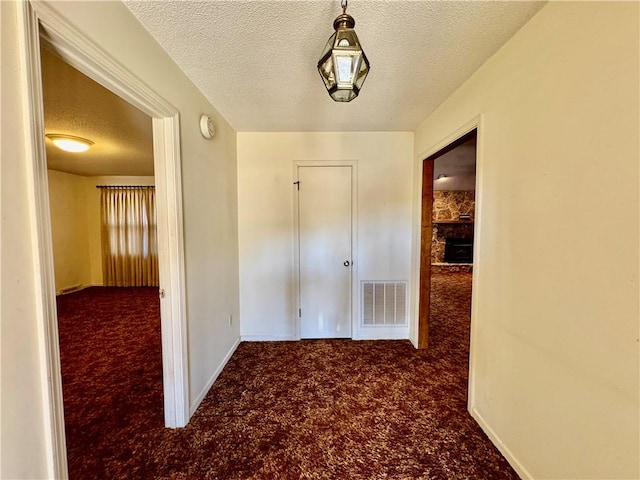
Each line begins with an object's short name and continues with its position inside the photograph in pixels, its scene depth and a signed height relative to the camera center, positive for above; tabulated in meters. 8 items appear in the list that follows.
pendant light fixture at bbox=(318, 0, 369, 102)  1.06 +0.71
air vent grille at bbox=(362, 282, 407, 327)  2.96 -0.85
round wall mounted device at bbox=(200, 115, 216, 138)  1.96 +0.79
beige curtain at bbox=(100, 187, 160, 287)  5.20 -0.17
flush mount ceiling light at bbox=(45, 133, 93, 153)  2.82 +0.99
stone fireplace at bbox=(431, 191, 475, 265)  7.00 +0.01
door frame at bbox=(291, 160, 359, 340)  2.86 -0.16
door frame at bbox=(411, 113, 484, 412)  1.65 +0.00
